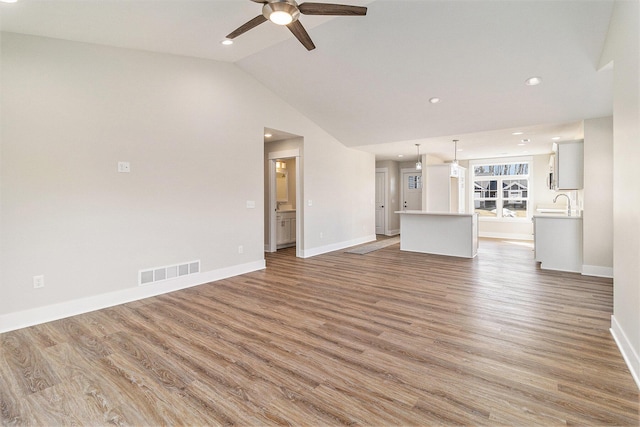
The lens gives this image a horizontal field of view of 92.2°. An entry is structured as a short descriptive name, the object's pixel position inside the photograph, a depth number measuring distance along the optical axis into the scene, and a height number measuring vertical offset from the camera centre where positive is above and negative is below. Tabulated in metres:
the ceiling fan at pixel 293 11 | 2.41 +1.59
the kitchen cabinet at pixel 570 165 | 5.13 +0.63
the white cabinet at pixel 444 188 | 8.11 +0.42
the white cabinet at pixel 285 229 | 7.35 -0.59
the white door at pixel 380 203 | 10.27 +0.02
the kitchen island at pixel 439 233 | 6.33 -0.65
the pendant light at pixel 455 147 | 6.77 +1.36
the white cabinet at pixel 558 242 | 5.06 -0.68
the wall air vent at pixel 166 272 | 3.89 -0.88
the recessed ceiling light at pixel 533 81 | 4.05 +1.61
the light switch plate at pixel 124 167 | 3.64 +0.47
